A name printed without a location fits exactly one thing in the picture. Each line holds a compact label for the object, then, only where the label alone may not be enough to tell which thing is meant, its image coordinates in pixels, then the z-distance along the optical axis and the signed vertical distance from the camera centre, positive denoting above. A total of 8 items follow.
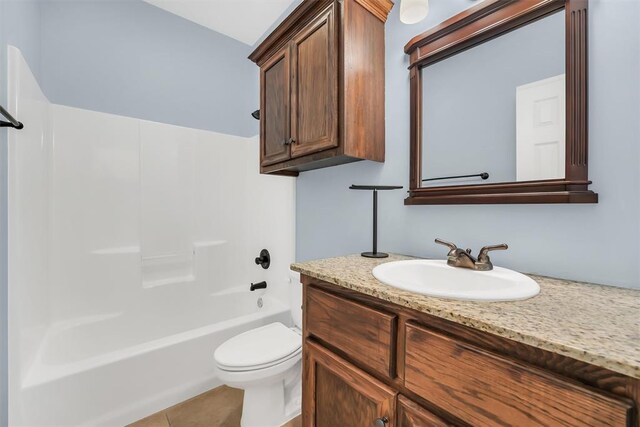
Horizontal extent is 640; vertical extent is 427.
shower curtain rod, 1.01 +0.37
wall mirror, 0.82 +0.39
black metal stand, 1.23 -0.04
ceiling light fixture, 1.09 +0.84
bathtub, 1.26 -0.88
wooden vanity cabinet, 0.44 -0.36
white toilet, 1.29 -0.79
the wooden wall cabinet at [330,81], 1.17 +0.62
